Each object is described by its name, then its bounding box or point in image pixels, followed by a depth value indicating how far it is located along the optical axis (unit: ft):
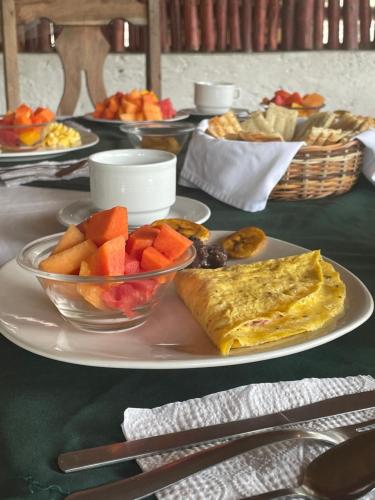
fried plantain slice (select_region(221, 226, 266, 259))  2.67
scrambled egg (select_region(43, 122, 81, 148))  4.95
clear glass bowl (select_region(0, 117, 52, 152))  4.73
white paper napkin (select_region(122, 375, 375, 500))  1.37
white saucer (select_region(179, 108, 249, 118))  6.58
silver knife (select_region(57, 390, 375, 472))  1.45
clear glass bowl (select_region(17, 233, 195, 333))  1.94
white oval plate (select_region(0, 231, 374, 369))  1.73
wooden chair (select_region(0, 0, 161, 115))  7.11
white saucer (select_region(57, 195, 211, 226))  3.19
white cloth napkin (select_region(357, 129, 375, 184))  3.71
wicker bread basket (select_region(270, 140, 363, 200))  3.52
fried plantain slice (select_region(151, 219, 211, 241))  2.81
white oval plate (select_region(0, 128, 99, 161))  4.56
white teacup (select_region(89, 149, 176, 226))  3.12
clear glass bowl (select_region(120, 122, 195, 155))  4.36
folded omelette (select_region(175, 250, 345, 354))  1.86
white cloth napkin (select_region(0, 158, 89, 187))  4.25
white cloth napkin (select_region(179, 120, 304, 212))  3.56
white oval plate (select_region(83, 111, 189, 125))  6.00
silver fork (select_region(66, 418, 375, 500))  1.32
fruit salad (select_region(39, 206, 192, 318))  1.95
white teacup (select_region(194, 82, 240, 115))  6.64
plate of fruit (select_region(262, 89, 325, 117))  5.63
